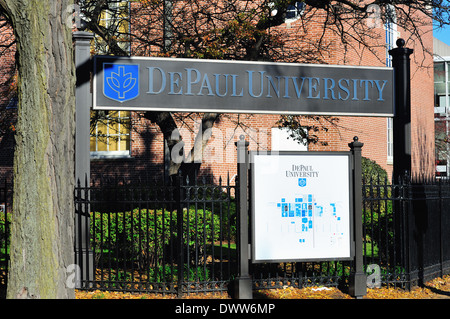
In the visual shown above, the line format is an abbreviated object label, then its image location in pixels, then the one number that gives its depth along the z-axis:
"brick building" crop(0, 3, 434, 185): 18.16
